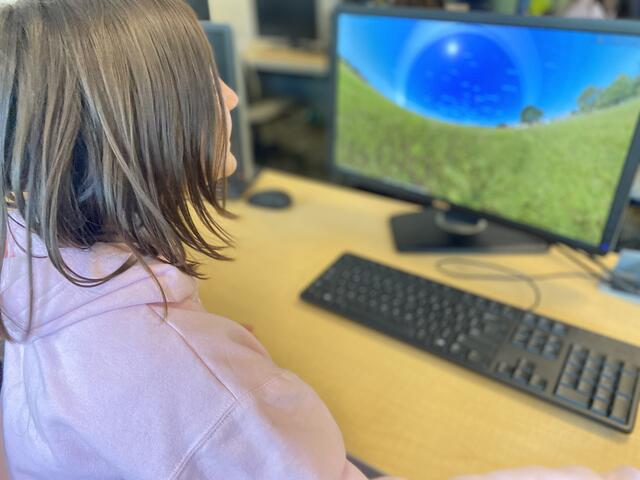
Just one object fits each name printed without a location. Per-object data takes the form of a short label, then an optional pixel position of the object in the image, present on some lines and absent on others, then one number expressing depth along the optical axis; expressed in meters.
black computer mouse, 1.12
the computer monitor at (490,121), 0.74
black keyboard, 0.63
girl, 0.44
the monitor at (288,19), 3.17
